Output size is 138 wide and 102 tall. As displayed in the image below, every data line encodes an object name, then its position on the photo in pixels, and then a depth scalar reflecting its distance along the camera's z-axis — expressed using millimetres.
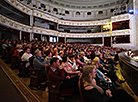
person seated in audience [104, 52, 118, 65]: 4374
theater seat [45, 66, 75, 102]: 1565
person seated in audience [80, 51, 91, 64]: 3572
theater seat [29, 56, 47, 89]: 2074
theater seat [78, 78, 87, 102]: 1070
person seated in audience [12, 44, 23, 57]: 3113
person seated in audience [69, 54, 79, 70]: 2500
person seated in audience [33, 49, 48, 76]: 2152
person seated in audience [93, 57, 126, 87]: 2109
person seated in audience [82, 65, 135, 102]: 949
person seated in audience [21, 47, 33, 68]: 2617
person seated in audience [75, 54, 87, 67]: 2854
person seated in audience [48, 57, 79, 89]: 1567
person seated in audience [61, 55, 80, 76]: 2004
